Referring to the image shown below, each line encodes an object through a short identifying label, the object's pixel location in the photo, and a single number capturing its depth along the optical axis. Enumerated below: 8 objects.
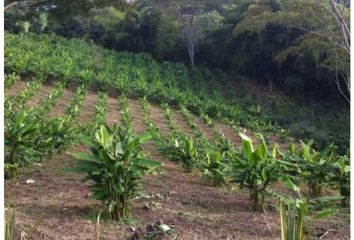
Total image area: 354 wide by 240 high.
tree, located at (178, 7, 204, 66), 27.00
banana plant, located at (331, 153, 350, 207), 4.61
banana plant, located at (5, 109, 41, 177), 4.82
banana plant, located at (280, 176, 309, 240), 2.24
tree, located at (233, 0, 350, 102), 11.85
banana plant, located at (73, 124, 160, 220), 3.60
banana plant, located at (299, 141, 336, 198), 4.71
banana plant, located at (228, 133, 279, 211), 4.14
